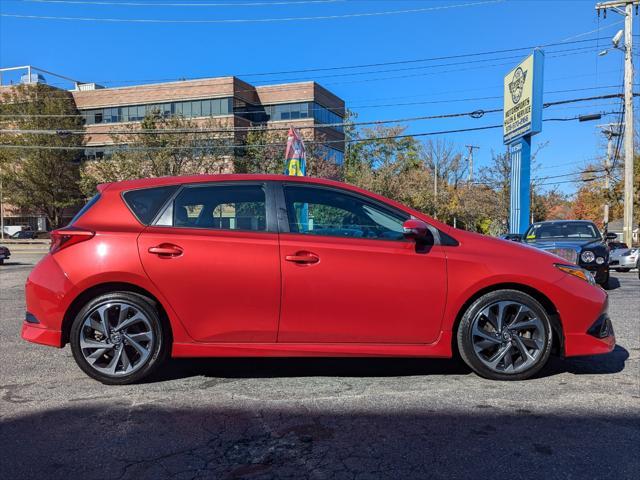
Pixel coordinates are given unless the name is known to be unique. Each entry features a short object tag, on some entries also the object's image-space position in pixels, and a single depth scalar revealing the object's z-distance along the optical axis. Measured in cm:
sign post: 1738
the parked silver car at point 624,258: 1755
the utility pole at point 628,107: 2341
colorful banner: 1477
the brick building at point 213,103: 4731
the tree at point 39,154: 4750
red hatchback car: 395
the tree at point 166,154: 3119
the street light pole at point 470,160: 6061
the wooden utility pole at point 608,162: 3612
